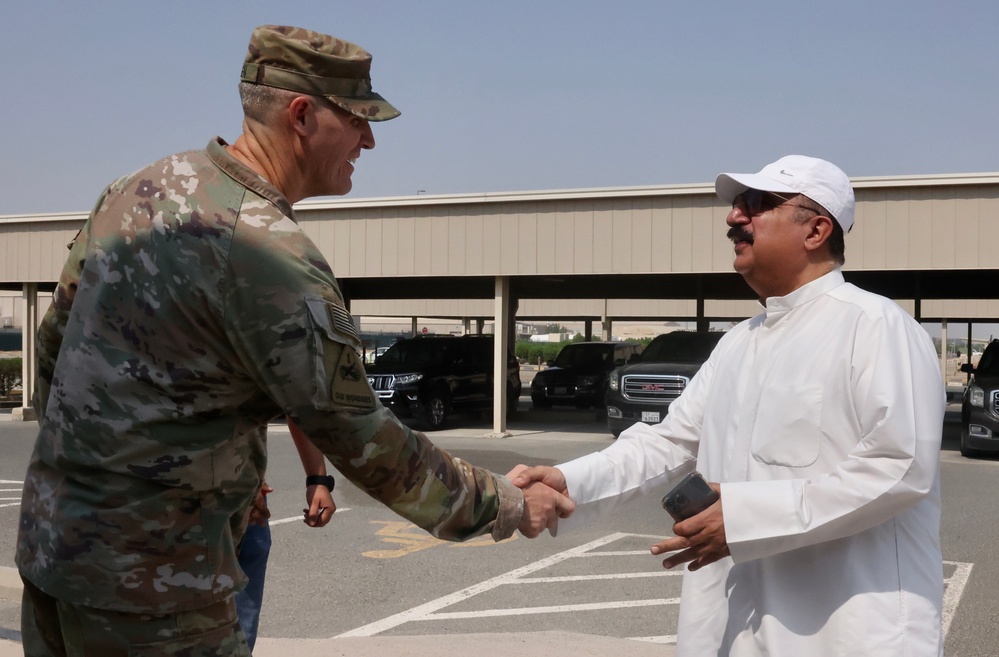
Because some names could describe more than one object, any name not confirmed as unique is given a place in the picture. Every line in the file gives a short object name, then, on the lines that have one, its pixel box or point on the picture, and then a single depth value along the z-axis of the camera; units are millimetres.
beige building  16516
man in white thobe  2592
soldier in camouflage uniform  2129
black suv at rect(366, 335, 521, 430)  20547
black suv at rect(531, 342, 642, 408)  25594
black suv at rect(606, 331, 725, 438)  17938
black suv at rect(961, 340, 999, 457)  15805
